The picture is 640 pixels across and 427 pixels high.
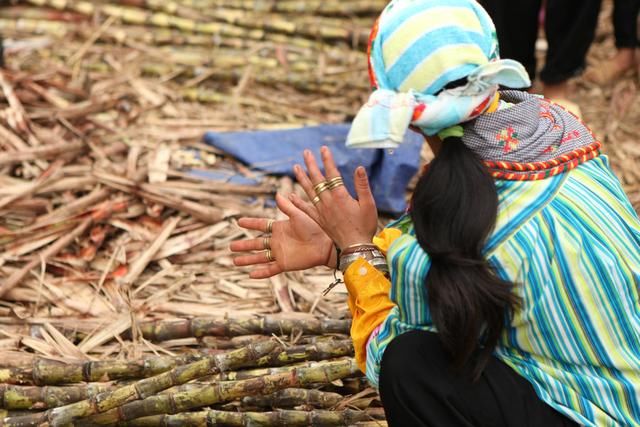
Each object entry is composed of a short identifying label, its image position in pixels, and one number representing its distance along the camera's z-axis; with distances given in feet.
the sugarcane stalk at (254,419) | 14.28
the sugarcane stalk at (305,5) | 33.12
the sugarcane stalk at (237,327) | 16.63
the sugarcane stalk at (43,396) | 14.64
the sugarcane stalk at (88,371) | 15.12
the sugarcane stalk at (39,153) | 22.20
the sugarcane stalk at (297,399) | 14.80
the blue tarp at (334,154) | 22.30
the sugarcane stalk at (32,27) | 31.40
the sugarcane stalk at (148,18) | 31.78
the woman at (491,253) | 10.71
